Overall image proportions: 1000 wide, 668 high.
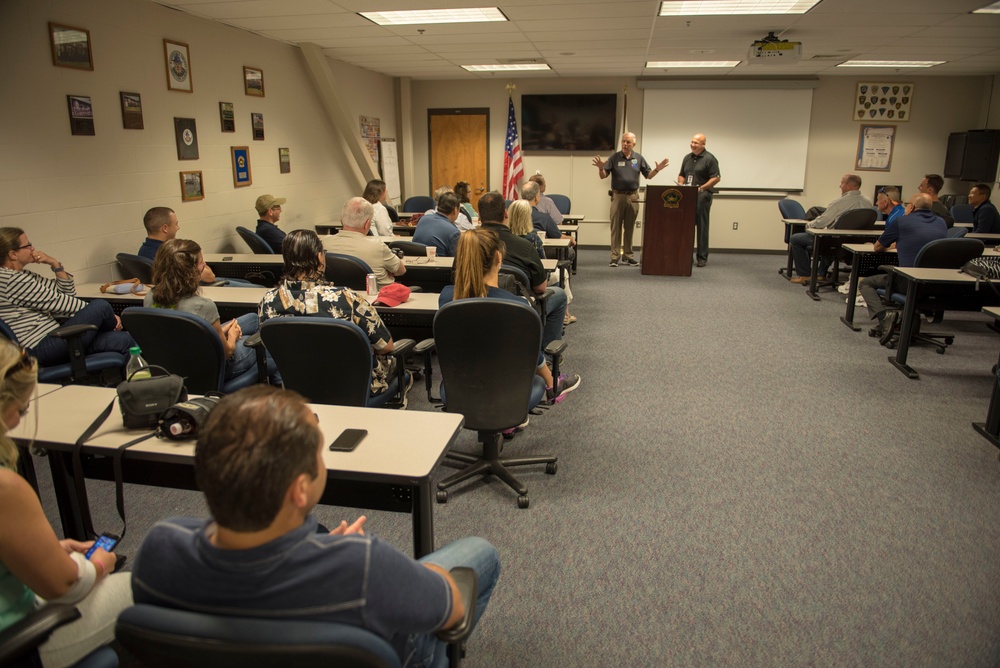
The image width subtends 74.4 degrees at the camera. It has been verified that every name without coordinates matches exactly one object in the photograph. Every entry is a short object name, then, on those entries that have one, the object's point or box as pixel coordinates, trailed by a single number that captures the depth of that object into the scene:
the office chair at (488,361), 2.54
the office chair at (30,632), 1.05
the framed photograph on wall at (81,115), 4.43
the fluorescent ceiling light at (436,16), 5.49
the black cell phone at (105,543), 1.53
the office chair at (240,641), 0.94
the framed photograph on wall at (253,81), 6.34
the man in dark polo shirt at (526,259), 4.07
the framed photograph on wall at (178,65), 5.32
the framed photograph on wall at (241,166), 6.25
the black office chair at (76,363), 3.17
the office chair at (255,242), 5.79
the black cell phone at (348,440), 1.77
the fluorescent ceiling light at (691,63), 8.27
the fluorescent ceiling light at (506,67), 8.50
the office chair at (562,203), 9.32
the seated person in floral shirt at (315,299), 2.78
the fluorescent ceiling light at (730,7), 5.14
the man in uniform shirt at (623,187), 8.98
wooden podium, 7.96
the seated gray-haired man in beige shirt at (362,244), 4.32
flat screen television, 9.96
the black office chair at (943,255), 4.83
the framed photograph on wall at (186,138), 5.48
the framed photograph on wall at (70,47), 4.28
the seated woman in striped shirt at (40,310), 3.27
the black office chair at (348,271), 4.14
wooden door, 10.44
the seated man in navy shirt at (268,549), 1.01
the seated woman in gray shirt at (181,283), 2.85
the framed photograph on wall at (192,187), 5.57
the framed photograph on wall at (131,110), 4.90
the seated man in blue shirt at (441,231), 5.40
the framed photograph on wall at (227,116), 6.04
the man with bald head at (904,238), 5.31
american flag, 10.02
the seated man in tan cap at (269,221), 6.17
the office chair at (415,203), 9.23
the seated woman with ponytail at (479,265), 2.80
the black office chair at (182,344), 2.66
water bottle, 2.04
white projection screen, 9.62
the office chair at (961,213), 8.27
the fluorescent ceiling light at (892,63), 8.09
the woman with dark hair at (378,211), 6.72
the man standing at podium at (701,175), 8.81
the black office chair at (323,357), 2.48
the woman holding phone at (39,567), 1.23
